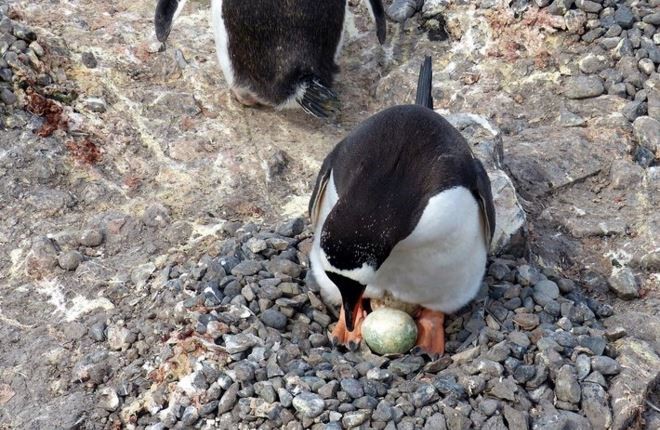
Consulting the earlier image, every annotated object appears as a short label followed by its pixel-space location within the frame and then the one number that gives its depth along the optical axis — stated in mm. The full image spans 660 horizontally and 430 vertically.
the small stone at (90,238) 4184
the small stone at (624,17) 5160
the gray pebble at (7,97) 4707
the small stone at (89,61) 5180
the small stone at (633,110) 4820
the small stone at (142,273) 3909
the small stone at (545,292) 3607
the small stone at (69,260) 4027
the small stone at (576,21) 5227
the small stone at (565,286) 3746
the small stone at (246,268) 3666
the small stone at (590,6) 5230
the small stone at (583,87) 5008
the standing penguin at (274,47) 5098
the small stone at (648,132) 4695
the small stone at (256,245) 3807
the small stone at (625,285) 3967
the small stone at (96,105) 4914
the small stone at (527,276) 3713
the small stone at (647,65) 4992
